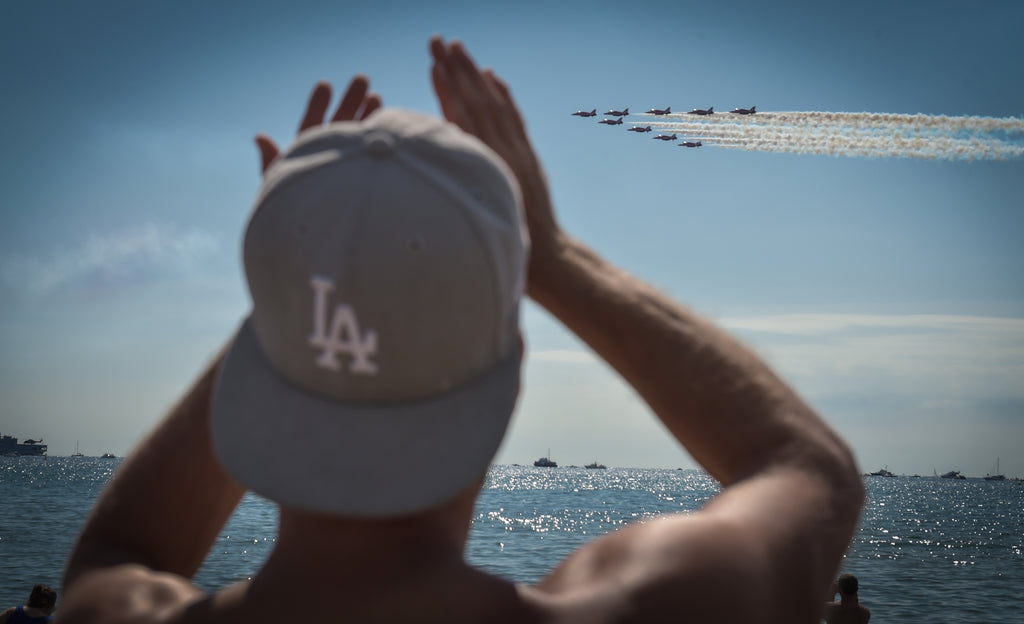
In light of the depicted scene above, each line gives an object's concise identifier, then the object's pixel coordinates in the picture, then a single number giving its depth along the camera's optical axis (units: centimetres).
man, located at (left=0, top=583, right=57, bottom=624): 943
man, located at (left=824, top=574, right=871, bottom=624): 1311
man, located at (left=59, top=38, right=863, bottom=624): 120
